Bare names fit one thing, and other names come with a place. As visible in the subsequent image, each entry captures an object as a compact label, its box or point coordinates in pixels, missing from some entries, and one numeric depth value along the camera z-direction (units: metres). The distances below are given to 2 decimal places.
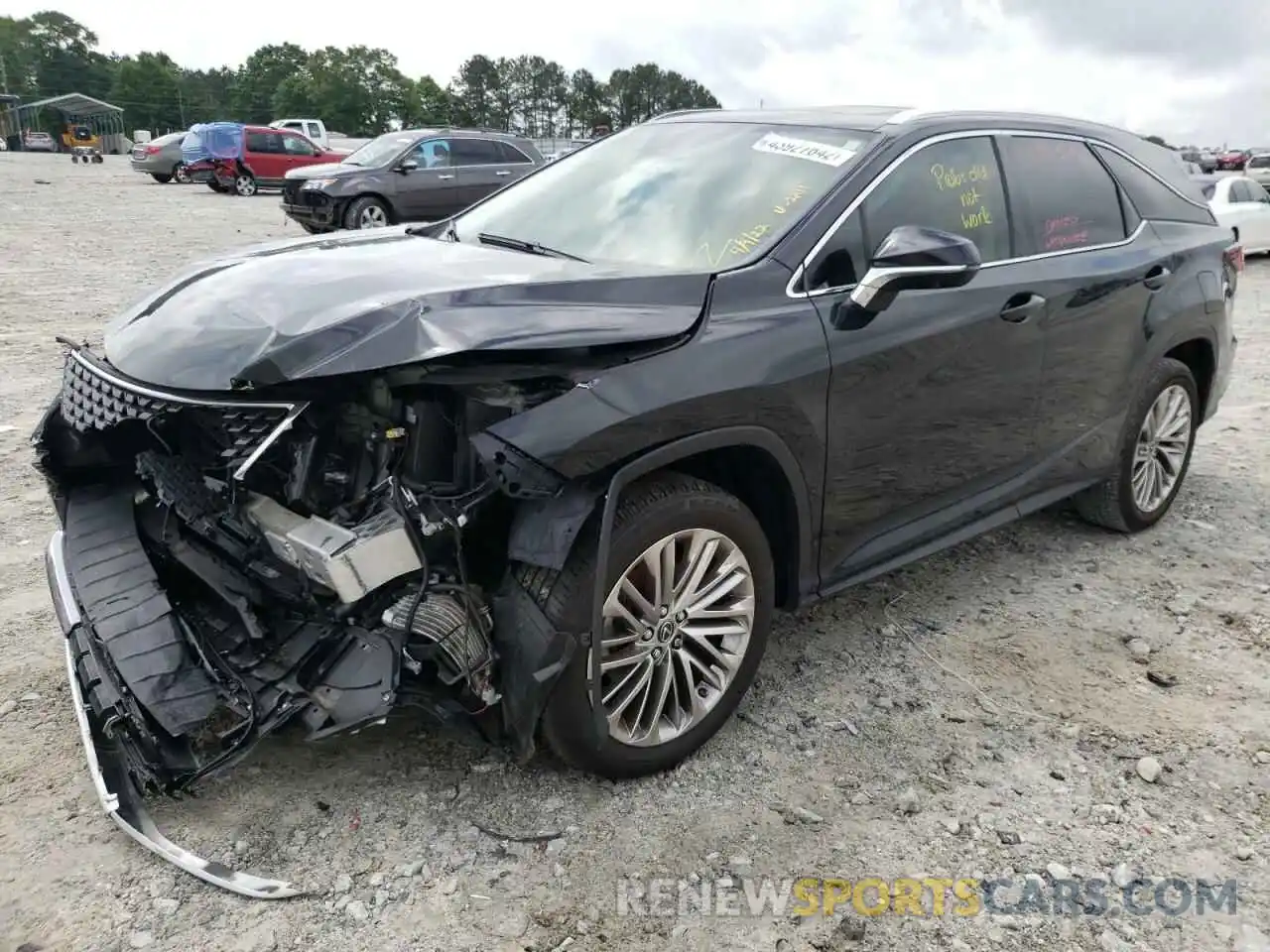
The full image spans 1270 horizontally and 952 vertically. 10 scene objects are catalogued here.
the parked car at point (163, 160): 27.72
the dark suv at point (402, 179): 14.91
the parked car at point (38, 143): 60.62
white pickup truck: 33.38
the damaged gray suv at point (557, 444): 2.52
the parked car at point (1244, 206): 14.65
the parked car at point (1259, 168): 25.98
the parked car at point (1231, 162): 34.03
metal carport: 70.25
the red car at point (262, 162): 25.56
